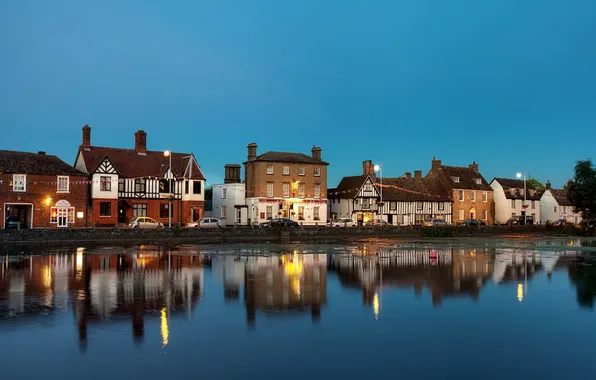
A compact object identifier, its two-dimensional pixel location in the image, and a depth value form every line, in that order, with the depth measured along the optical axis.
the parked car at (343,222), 70.84
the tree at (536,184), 112.14
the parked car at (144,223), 55.56
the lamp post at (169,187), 54.24
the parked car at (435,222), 73.32
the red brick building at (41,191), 54.84
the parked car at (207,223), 59.63
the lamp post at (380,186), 70.19
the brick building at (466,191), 87.12
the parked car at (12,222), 50.69
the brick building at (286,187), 71.56
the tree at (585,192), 66.81
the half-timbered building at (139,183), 60.62
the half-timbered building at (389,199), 79.31
